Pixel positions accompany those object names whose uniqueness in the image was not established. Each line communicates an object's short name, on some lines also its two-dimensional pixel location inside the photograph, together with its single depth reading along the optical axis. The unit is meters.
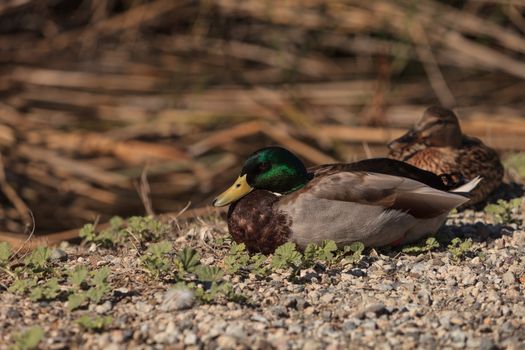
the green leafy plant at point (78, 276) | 7.25
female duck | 11.12
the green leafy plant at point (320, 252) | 8.10
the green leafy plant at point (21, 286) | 7.33
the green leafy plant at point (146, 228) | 9.23
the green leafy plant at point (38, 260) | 7.79
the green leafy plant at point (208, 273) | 7.28
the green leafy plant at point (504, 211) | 9.95
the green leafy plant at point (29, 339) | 6.20
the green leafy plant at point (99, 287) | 7.05
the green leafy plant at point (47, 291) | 7.09
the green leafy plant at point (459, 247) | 8.52
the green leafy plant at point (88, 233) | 9.29
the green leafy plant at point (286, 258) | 7.86
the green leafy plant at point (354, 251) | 8.27
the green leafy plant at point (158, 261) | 7.54
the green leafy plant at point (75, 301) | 6.95
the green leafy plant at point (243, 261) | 7.83
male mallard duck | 8.41
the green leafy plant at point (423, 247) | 8.69
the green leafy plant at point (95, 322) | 6.56
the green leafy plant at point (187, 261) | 7.46
